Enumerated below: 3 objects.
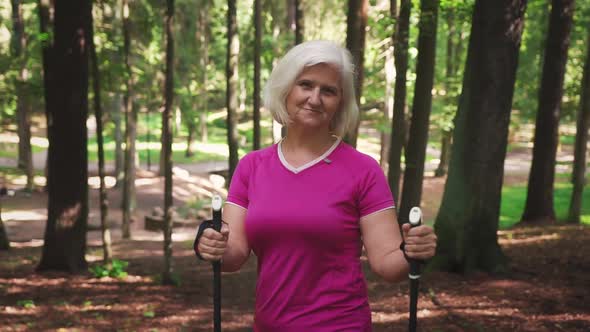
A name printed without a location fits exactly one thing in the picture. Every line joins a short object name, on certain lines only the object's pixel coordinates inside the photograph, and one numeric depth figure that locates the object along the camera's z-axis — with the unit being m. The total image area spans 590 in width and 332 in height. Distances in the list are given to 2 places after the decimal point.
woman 2.53
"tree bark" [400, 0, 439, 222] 11.49
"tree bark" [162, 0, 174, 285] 10.84
